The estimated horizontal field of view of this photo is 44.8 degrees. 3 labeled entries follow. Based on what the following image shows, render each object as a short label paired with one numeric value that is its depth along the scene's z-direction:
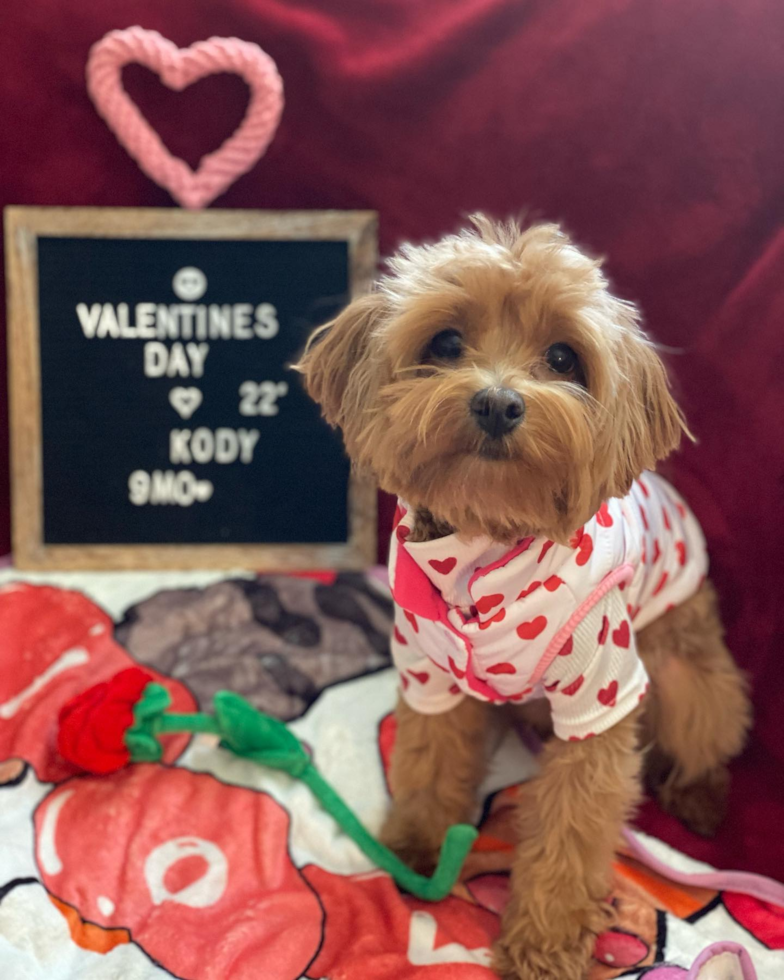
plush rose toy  0.51
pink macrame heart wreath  0.59
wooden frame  0.65
